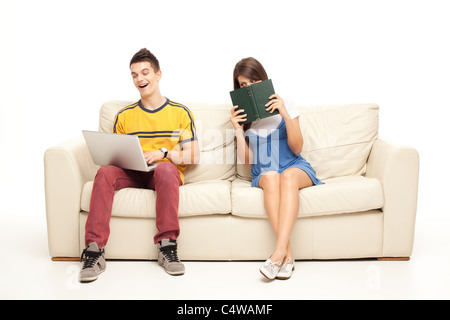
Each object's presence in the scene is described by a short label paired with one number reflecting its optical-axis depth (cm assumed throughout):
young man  241
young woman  238
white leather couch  252
